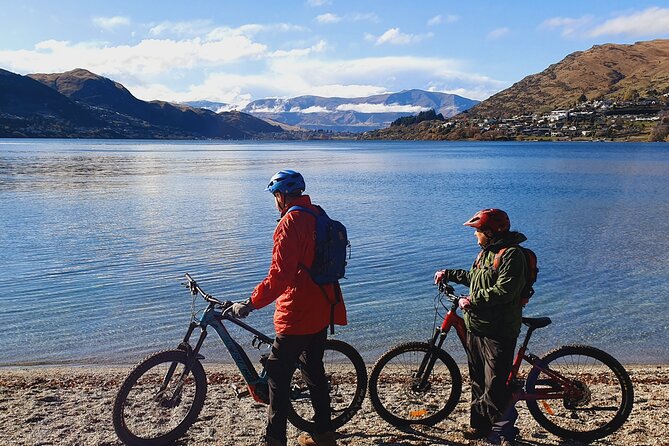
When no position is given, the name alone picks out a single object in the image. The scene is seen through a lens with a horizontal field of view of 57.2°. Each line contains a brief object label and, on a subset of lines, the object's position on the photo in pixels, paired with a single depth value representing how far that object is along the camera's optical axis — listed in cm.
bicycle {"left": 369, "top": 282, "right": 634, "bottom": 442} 709
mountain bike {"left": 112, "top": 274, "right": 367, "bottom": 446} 669
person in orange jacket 593
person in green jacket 631
